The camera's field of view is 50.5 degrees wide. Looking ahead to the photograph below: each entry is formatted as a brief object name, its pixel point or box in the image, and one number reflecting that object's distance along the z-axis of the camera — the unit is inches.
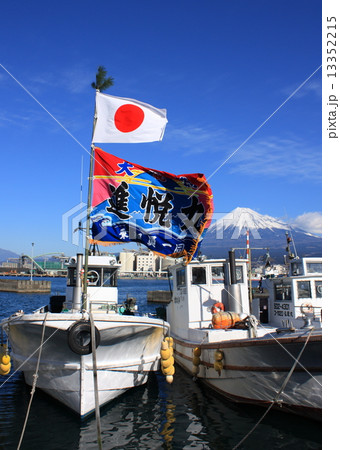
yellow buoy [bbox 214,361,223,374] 494.3
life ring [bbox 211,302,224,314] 591.2
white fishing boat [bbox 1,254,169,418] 408.8
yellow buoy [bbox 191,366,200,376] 561.4
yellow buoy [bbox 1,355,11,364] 442.4
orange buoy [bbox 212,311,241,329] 560.7
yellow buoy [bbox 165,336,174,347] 467.3
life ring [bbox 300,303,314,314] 592.0
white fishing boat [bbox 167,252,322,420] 406.0
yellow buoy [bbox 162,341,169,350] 452.3
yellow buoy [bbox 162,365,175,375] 448.1
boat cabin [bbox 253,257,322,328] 617.3
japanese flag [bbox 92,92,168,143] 442.9
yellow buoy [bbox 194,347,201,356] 547.2
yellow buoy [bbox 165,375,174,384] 438.9
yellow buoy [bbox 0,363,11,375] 440.5
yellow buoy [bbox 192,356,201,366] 552.3
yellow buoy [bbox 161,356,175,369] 449.1
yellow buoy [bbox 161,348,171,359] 448.8
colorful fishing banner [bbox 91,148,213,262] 440.1
